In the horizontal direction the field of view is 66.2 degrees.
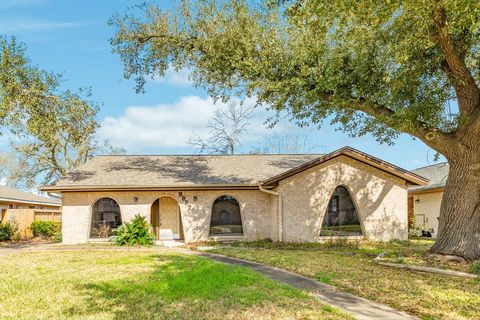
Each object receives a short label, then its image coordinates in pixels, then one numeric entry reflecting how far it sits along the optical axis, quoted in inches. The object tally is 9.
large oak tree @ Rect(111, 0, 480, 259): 387.9
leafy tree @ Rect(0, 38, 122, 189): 614.9
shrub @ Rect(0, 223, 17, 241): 804.1
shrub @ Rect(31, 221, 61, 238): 919.0
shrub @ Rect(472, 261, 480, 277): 362.9
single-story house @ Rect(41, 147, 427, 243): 643.5
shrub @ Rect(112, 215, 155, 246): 624.1
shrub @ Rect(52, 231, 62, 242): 719.1
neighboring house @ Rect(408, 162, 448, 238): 794.8
